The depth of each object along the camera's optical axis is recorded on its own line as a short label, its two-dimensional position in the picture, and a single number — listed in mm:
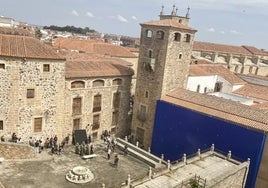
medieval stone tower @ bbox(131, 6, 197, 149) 30484
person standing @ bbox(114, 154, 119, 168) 25377
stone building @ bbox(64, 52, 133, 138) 30016
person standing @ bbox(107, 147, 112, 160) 26728
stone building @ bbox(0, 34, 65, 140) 25250
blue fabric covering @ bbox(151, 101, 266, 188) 23609
